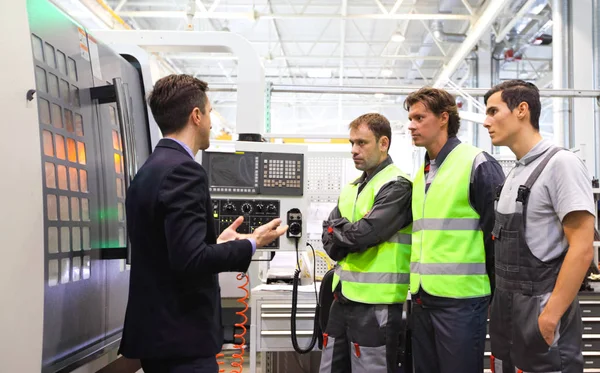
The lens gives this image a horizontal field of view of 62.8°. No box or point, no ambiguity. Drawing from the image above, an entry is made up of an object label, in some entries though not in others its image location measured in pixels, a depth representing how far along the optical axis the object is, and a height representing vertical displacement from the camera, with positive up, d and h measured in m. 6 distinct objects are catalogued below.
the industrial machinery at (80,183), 1.45 +0.00
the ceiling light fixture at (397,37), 7.56 +2.16
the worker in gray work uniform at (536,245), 1.59 -0.24
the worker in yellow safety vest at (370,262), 2.14 -0.38
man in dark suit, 1.36 -0.24
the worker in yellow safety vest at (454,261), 1.94 -0.35
